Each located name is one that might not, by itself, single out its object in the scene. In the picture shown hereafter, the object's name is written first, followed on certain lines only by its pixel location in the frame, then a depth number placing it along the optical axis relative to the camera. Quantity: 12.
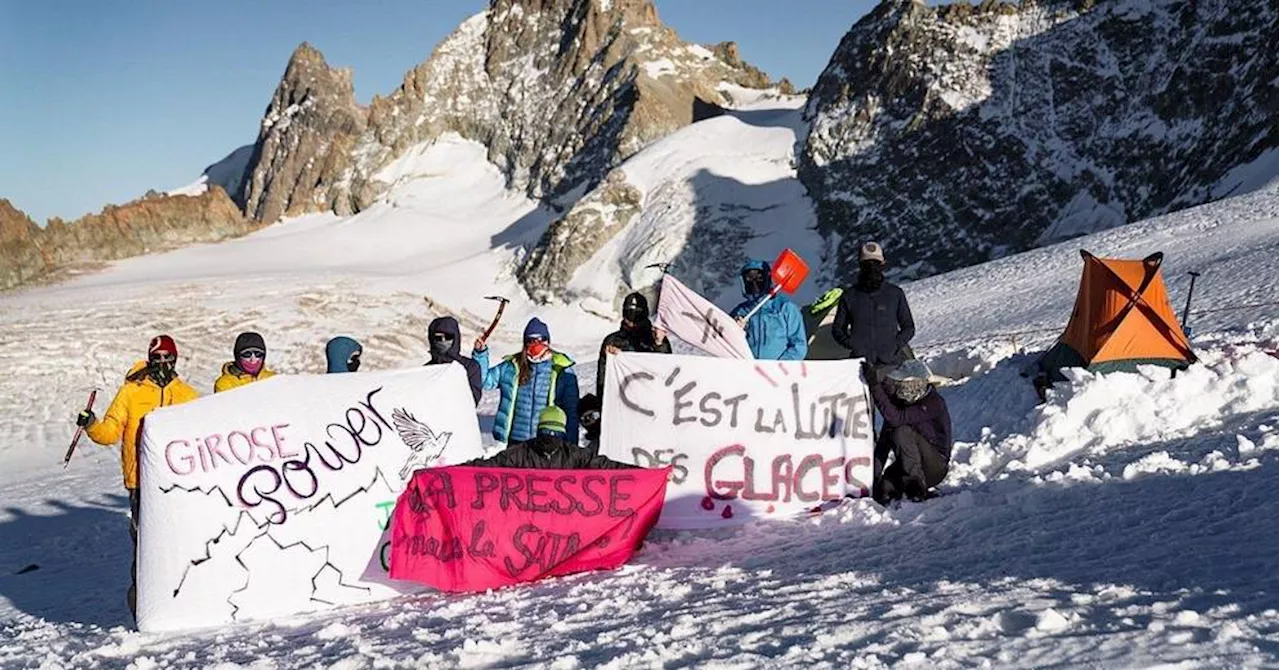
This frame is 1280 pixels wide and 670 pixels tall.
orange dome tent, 9.66
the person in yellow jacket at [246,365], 7.00
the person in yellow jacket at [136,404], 6.57
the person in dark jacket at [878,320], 7.93
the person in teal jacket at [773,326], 8.21
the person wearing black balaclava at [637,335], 8.05
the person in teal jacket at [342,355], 7.88
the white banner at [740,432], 7.38
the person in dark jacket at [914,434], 6.84
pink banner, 6.30
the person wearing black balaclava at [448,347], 7.88
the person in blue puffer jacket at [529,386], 7.58
